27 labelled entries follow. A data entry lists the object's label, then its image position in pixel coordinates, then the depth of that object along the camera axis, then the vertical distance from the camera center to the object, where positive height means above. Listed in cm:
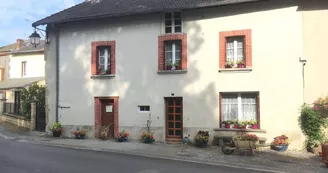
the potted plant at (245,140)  1182 -143
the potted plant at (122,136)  1512 -162
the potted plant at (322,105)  1247 -10
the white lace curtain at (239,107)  1405 -20
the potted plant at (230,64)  1419 +173
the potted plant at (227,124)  1410 -96
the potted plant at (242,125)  1381 -98
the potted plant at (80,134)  1616 -162
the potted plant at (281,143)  1280 -165
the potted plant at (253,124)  1371 -94
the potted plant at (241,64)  1405 +172
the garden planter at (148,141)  1471 -180
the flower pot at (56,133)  1670 -165
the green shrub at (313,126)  1256 -93
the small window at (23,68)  3084 +337
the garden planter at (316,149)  1245 -185
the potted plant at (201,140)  1372 -163
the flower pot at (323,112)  1278 -40
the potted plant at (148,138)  1470 -166
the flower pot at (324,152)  1015 -159
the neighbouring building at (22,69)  2884 +324
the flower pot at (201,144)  1373 -181
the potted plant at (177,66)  1511 +175
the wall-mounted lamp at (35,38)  1695 +347
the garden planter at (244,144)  1180 -155
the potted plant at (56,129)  1669 -142
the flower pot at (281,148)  1280 -184
